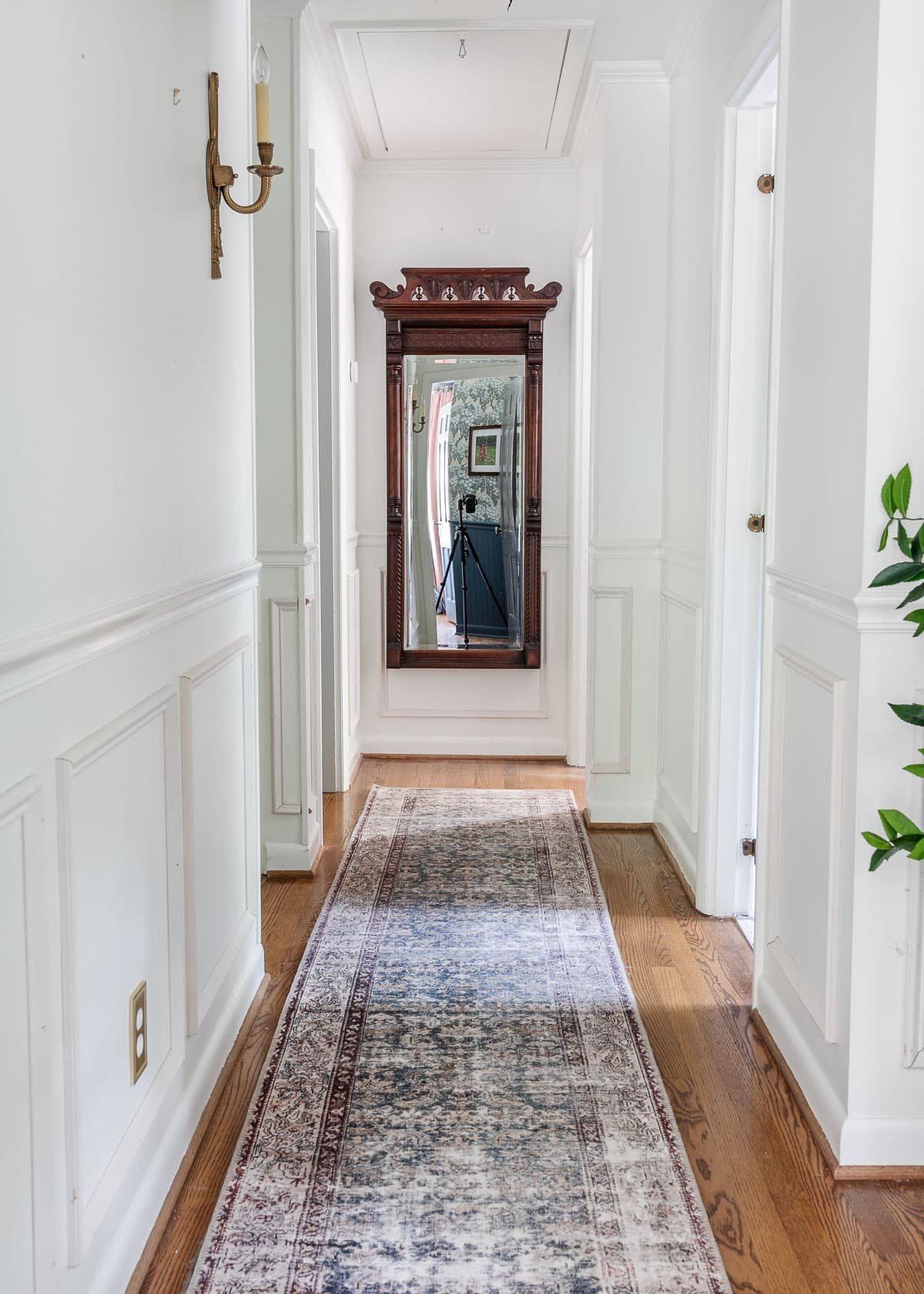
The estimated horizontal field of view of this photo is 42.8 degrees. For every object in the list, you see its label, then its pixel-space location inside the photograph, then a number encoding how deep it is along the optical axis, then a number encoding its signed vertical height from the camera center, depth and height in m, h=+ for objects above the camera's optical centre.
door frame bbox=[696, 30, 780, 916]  3.18 -0.31
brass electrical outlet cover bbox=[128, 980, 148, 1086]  1.79 -0.79
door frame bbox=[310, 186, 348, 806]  4.48 -0.06
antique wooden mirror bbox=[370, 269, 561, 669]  5.17 +0.22
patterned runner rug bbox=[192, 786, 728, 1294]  1.79 -1.12
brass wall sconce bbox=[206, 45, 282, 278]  2.25 +0.67
